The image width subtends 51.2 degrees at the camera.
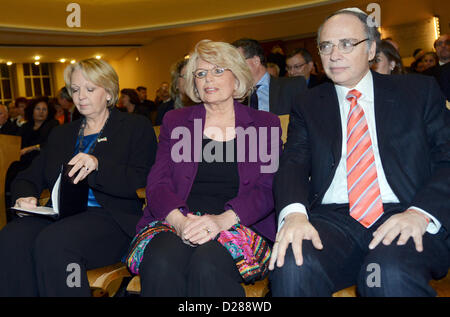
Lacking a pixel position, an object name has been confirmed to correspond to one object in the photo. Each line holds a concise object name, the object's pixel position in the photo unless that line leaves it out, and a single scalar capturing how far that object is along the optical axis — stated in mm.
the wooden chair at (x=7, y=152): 3588
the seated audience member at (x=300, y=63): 5453
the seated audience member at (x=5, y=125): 6758
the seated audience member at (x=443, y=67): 4492
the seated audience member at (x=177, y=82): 4254
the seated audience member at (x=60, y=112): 8742
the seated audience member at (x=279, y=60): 6910
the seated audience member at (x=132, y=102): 7602
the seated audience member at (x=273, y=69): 5759
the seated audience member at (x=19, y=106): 8735
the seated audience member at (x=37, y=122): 6082
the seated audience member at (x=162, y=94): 9700
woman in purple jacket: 1745
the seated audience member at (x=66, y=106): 8519
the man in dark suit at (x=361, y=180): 1560
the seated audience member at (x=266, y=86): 3922
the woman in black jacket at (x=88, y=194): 1989
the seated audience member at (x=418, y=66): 6778
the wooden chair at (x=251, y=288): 1797
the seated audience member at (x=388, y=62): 3260
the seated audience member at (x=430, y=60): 6602
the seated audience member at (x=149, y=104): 8451
